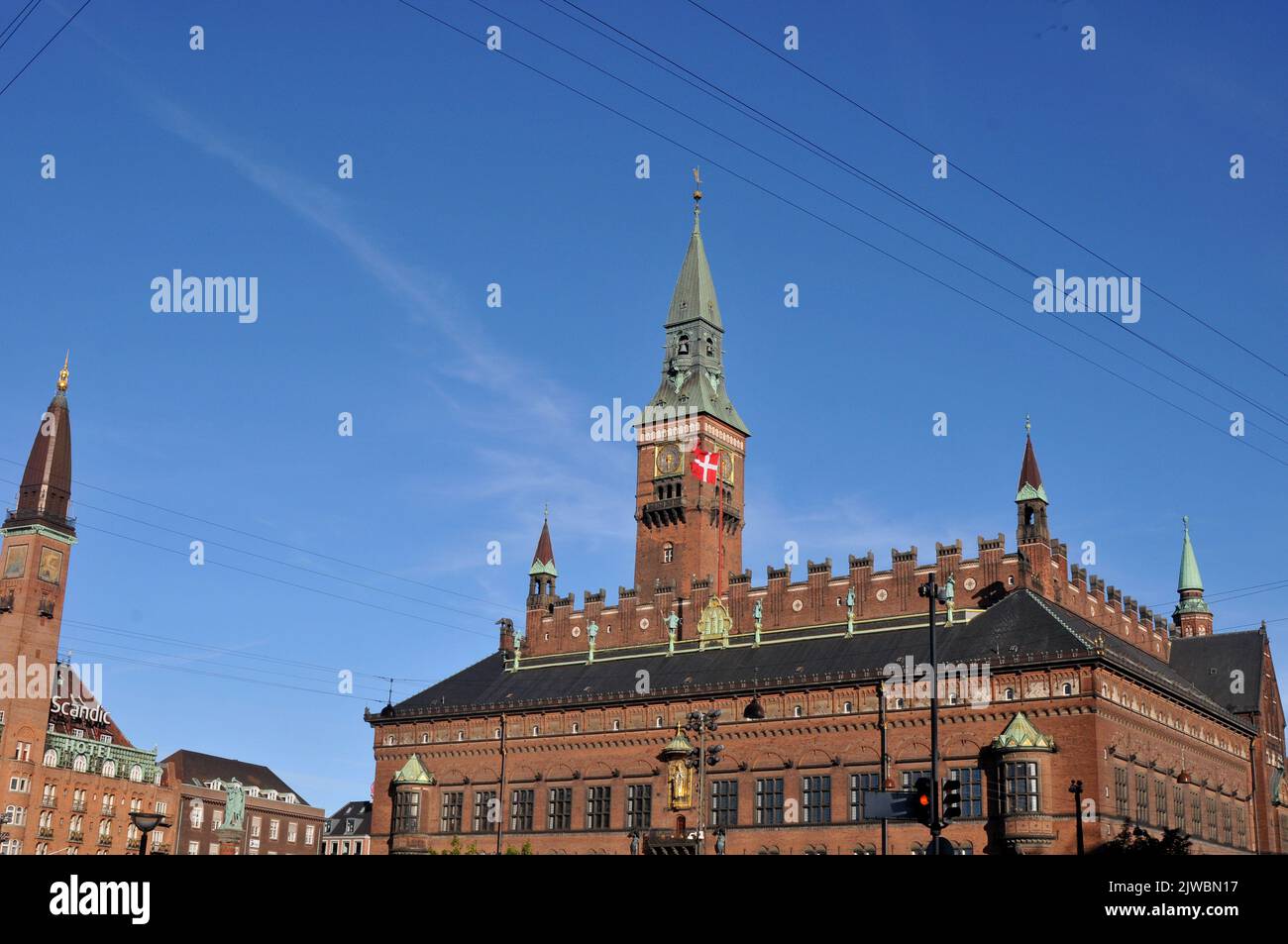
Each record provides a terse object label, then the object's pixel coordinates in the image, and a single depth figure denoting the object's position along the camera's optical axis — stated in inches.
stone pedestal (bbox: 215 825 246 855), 5044.3
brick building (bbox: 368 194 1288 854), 2839.6
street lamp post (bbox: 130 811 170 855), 1435.7
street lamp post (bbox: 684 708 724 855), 2947.8
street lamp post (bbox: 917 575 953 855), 1439.5
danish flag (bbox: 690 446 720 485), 3939.5
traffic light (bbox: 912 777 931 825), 1429.6
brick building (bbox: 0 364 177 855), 4133.9
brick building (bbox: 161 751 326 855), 5113.2
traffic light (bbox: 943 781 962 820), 1465.2
